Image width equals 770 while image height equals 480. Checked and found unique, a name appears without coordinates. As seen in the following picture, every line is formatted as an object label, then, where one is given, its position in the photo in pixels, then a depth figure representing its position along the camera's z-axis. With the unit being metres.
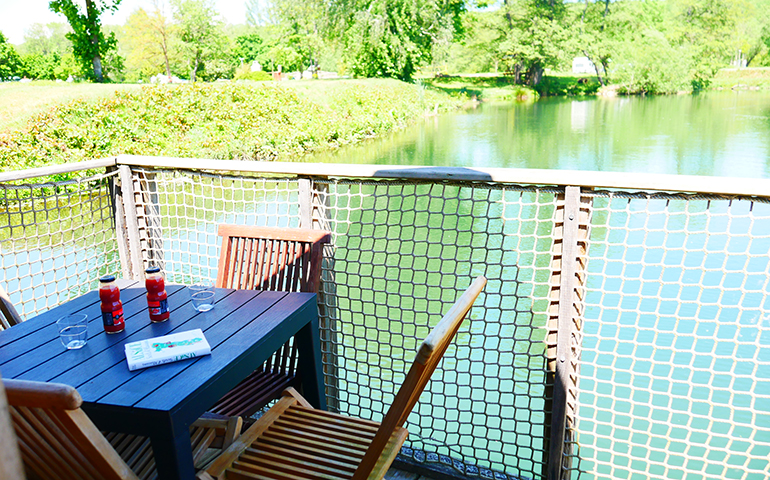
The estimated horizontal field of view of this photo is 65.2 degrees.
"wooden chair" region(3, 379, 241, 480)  1.08
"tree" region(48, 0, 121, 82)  17.66
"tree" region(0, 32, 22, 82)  35.53
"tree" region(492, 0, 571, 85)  33.03
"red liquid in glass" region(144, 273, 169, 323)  1.81
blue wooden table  1.38
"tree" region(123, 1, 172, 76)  31.39
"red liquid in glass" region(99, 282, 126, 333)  1.73
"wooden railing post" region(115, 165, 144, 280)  2.92
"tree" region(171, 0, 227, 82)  31.67
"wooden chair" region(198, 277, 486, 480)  1.37
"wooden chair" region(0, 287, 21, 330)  2.16
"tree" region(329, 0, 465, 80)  26.06
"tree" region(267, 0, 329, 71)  39.00
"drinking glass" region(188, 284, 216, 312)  1.93
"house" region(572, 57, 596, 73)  35.47
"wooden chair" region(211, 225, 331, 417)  2.21
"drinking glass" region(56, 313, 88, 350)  1.68
